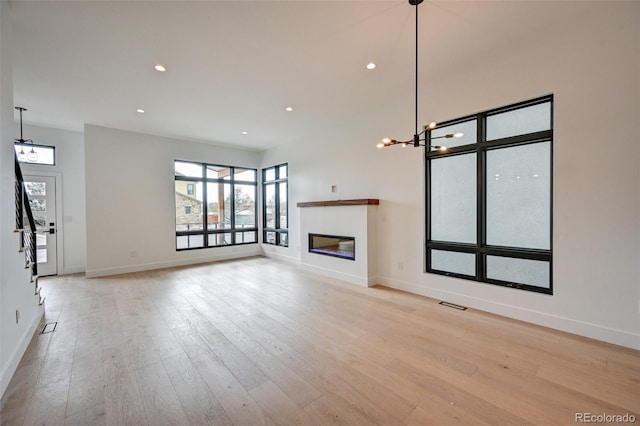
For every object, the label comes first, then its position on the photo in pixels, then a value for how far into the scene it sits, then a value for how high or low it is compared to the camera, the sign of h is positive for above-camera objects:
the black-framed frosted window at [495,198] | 3.07 +0.14
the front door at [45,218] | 5.42 -0.14
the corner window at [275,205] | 7.12 +0.14
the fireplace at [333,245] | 4.94 -0.75
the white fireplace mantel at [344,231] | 4.59 -0.42
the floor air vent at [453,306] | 3.52 -1.35
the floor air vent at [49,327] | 2.97 -1.37
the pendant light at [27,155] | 5.06 +1.15
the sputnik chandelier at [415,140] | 2.35 +0.75
